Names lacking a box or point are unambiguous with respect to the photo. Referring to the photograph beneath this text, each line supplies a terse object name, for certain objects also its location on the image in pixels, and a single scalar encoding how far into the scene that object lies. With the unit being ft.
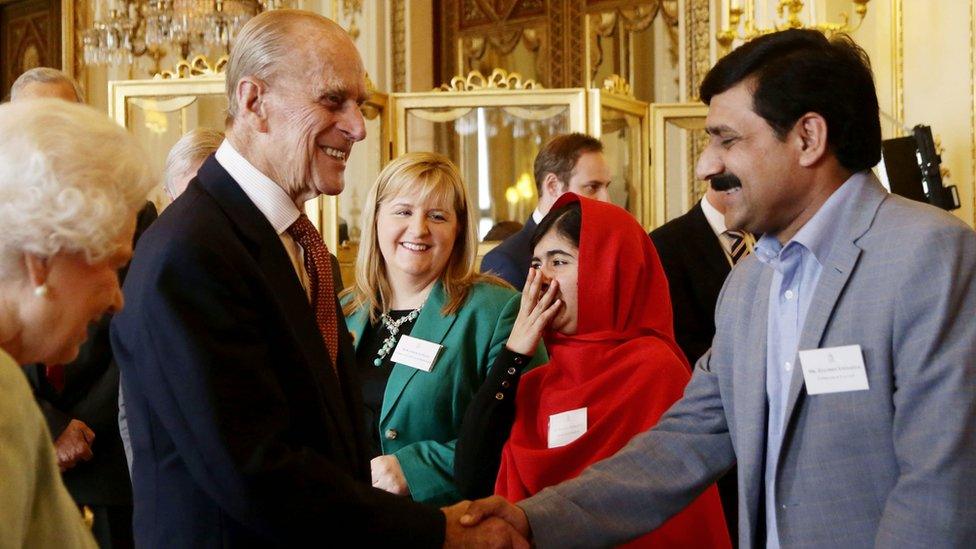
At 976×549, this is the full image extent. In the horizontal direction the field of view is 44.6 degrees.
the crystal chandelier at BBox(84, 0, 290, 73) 30.25
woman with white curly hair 5.10
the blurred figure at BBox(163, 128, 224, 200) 12.90
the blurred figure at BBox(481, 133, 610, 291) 17.03
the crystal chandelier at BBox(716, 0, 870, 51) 20.13
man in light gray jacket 6.32
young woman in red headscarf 9.70
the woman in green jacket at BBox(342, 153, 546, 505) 10.68
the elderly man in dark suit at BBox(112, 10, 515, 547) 6.28
